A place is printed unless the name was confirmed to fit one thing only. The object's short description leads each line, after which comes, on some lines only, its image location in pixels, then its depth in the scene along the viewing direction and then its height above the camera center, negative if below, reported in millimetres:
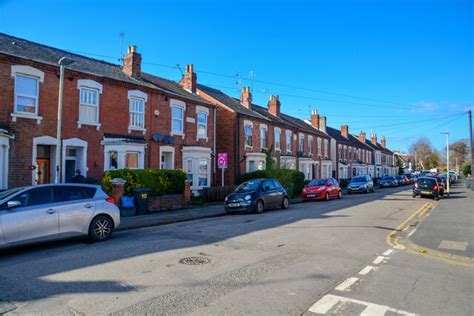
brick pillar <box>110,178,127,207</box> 15633 -646
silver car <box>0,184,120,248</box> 7996 -949
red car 24234 -1094
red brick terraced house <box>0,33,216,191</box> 15062 +2812
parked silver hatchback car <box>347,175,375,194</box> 33094 -1023
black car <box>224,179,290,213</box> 16281 -1080
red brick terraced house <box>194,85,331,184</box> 28297 +3459
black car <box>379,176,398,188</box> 48188 -1096
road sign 21406 +777
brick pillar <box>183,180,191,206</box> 19156 -1002
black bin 15977 -1115
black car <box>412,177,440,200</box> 25578 -966
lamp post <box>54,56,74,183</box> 12876 +3167
